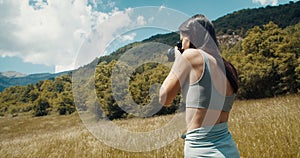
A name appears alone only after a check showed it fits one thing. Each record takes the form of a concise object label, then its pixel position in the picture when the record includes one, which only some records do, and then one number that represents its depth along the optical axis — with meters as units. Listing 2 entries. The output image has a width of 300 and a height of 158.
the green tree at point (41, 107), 78.88
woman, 1.62
